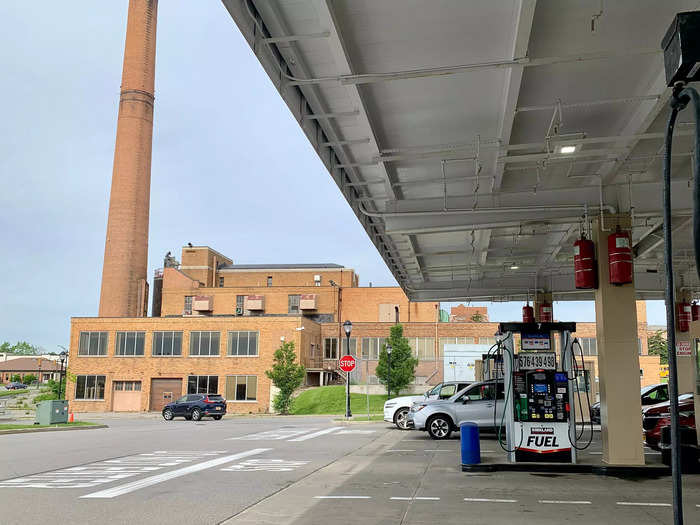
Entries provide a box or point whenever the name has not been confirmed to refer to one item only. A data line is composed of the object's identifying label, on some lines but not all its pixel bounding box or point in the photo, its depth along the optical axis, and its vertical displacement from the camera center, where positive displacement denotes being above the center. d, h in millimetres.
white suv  26266 -1443
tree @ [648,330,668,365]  99175 +4123
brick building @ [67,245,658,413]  60156 +2980
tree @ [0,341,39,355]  172625 +3641
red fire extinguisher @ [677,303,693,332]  25094 +2081
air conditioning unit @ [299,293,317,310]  79375 +7497
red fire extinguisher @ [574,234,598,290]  14273 +2174
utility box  31859 -2267
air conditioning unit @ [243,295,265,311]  79875 +7443
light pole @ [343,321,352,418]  34344 +1966
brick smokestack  63062 +16920
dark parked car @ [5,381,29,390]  110844 -3689
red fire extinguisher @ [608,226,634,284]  13703 +2282
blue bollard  14008 -1534
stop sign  32812 +230
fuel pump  14648 -541
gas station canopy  8406 +4217
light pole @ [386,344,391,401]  47850 +1107
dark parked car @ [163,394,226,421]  41781 -2538
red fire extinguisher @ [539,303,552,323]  26531 +2269
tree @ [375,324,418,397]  55094 +362
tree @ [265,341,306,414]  50312 -726
